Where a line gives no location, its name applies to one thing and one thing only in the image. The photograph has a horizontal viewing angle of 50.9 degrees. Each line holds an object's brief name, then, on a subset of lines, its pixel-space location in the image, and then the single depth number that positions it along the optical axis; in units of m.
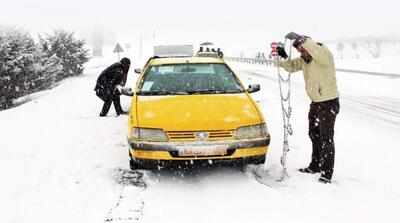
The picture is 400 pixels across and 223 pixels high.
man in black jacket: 9.34
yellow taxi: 4.89
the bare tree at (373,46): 92.05
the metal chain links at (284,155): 5.35
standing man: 5.10
